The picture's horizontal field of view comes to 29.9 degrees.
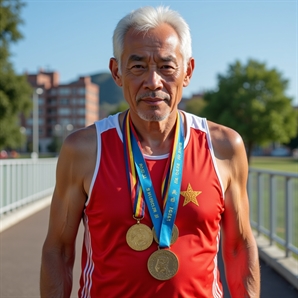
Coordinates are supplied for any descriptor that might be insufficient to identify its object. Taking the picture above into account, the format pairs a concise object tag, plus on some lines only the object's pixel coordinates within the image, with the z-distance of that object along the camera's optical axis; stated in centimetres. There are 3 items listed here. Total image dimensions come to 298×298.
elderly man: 209
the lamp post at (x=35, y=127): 4544
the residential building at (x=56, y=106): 14250
